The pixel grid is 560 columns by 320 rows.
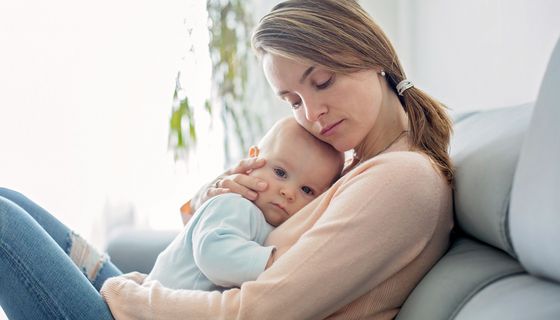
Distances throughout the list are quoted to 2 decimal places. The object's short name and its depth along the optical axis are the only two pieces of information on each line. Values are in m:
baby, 1.23
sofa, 0.86
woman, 1.13
